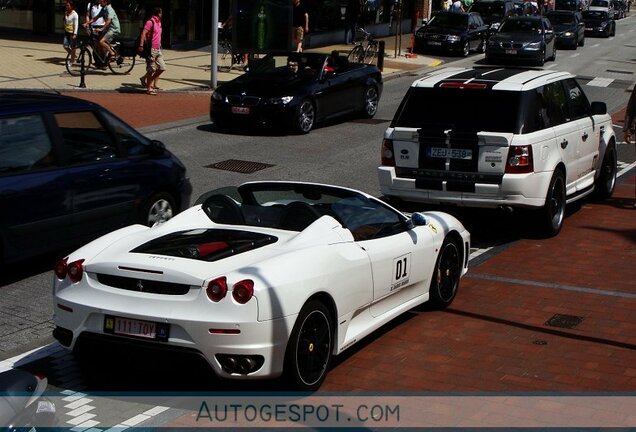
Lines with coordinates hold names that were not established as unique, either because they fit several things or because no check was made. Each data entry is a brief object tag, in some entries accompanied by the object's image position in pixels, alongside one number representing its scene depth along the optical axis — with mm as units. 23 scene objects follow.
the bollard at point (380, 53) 31609
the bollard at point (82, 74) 24777
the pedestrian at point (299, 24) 33969
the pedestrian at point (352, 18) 41219
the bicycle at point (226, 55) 31356
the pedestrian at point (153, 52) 24531
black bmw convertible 20312
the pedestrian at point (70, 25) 28359
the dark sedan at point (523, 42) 36719
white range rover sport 12164
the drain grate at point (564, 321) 9500
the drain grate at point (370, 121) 22891
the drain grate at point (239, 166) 17141
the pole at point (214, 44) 25844
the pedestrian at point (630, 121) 15461
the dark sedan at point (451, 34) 39344
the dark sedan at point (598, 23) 53656
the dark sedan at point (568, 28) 44844
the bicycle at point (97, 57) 27578
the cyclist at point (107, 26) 27828
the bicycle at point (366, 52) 34250
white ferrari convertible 7156
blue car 10133
